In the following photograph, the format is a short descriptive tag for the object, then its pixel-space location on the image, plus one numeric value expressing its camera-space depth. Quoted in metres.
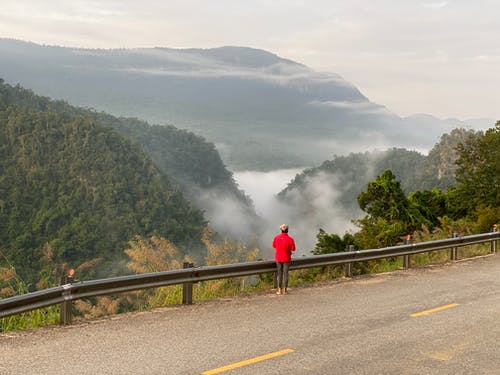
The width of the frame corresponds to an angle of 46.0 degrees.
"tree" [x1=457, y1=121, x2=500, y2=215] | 39.03
